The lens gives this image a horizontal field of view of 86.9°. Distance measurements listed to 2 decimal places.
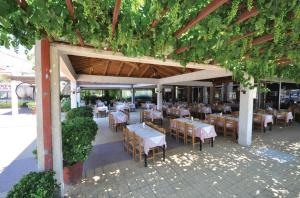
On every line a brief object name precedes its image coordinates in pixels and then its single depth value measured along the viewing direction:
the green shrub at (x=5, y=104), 19.15
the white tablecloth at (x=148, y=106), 14.99
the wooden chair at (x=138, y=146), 4.52
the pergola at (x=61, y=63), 1.93
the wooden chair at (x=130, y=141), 4.77
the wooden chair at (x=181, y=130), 6.21
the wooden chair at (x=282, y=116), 8.85
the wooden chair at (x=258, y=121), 7.72
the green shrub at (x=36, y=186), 2.18
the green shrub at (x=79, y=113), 6.68
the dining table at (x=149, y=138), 4.43
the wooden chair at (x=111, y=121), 8.69
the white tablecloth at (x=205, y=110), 11.05
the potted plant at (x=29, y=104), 17.42
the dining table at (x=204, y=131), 5.54
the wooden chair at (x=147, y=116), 9.91
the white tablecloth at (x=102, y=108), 13.02
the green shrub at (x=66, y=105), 14.90
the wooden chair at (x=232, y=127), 6.63
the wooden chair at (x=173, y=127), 6.71
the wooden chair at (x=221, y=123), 7.13
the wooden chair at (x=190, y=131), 5.61
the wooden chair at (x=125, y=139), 5.39
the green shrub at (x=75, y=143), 3.42
